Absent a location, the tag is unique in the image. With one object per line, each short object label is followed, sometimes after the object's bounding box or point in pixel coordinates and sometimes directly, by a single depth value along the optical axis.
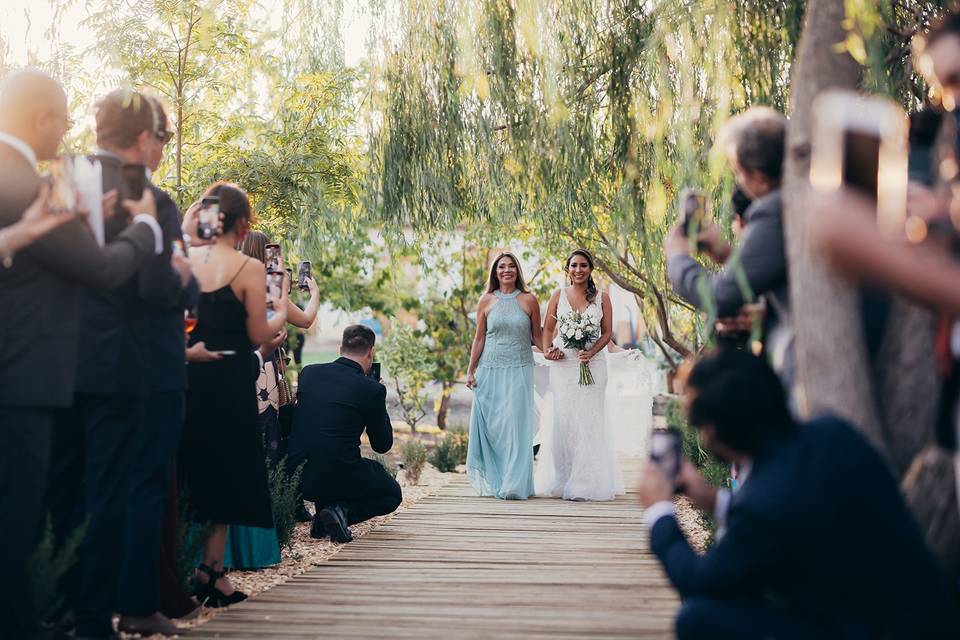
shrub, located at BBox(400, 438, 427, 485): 10.97
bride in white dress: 9.62
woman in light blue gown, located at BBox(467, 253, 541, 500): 9.72
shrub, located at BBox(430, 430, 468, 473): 12.52
